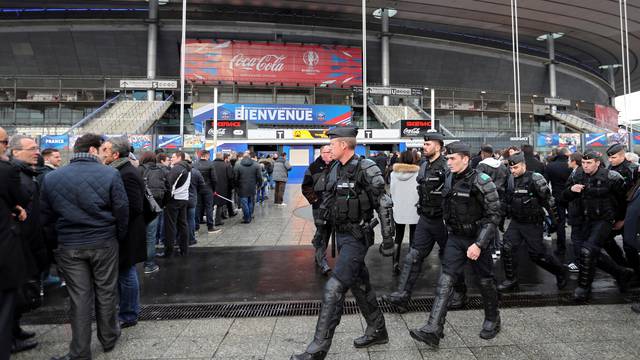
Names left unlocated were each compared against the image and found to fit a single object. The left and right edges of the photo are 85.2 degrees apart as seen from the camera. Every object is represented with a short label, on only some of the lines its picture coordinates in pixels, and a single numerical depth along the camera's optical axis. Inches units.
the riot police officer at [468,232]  128.4
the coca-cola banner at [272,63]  1232.8
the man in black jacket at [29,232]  123.4
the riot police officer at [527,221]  181.2
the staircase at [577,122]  1439.5
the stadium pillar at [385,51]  1329.4
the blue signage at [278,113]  1143.6
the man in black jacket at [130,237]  141.3
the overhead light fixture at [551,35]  1530.0
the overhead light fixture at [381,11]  1271.2
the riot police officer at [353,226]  117.6
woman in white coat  214.7
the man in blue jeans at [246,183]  384.2
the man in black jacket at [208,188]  334.3
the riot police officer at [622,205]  180.4
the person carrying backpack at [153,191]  221.3
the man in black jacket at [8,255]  94.7
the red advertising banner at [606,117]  1623.5
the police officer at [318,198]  166.9
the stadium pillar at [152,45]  1200.8
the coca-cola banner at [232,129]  764.6
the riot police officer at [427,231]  165.2
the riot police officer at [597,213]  170.1
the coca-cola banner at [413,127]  794.2
